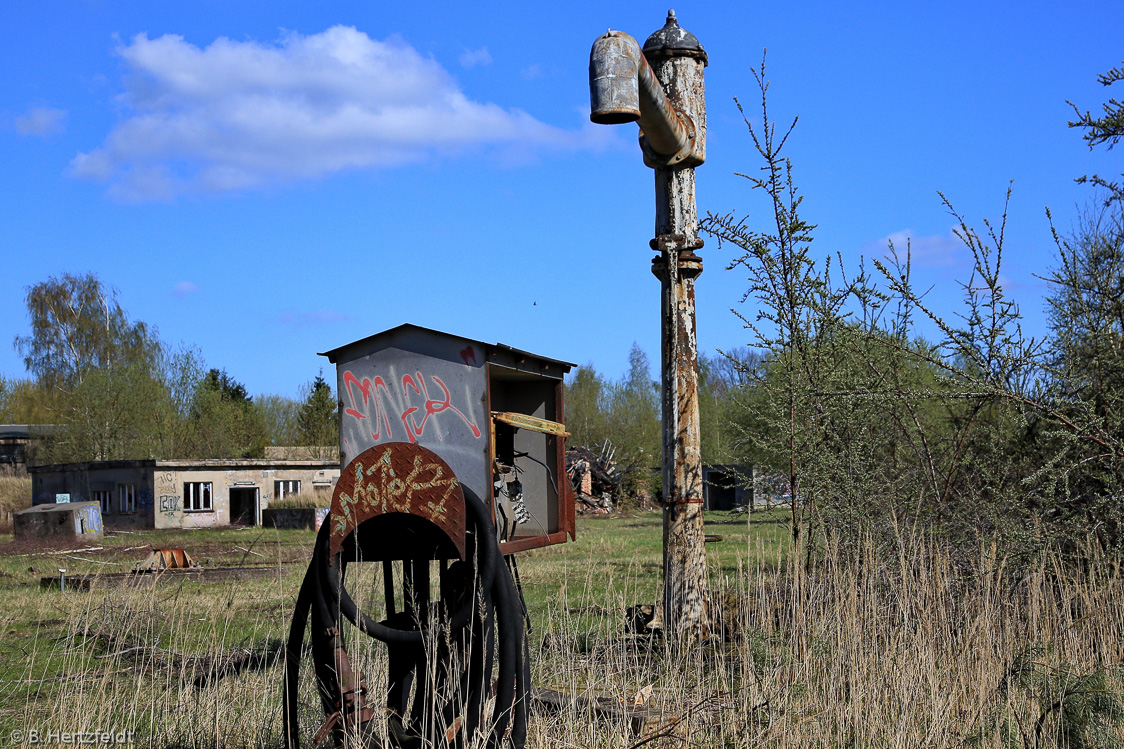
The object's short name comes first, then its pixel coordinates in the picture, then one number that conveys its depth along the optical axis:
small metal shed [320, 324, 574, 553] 4.74
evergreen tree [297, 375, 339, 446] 50.19
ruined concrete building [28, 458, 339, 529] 33.28
